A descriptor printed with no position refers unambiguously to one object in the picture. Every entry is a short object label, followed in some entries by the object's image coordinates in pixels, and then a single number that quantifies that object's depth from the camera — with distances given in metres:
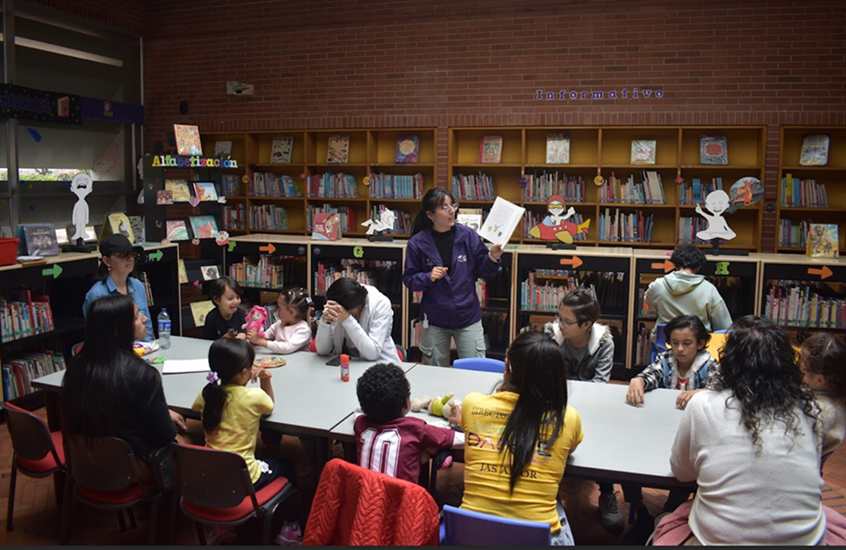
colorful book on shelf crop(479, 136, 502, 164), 7.23
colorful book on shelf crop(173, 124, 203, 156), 5.92
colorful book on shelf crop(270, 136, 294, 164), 7.96
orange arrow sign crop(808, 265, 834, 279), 5.14
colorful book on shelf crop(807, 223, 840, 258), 5.34
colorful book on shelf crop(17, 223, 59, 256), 4.96
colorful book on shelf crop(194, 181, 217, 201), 6.18
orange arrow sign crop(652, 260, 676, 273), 5.42
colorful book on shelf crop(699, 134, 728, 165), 6.66
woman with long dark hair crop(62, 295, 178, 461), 2.67
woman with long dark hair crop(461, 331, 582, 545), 2.24
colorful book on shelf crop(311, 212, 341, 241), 6.27
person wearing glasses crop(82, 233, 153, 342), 4.28
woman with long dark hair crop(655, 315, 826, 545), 1.98
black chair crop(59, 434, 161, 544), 2.70
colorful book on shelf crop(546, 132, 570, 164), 7.00
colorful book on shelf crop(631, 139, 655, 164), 6.82
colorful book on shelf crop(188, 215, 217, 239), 6.18
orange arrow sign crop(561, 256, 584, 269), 5.58
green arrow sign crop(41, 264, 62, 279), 4.86
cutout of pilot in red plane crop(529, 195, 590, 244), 5.80
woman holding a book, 4.29
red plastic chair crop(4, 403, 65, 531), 2.88
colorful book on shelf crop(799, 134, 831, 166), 6.38
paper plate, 3.68
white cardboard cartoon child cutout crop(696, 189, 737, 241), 5.70
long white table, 2.44
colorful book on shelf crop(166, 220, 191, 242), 6.02
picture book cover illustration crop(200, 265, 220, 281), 6.30
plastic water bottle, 4.04
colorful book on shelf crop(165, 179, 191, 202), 6.00
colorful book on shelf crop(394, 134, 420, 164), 7.46
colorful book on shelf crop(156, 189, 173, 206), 5.89
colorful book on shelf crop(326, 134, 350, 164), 7.71
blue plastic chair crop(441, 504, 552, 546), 2.01
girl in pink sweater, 4.02
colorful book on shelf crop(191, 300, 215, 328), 6.13
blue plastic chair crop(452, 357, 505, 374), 3.74
